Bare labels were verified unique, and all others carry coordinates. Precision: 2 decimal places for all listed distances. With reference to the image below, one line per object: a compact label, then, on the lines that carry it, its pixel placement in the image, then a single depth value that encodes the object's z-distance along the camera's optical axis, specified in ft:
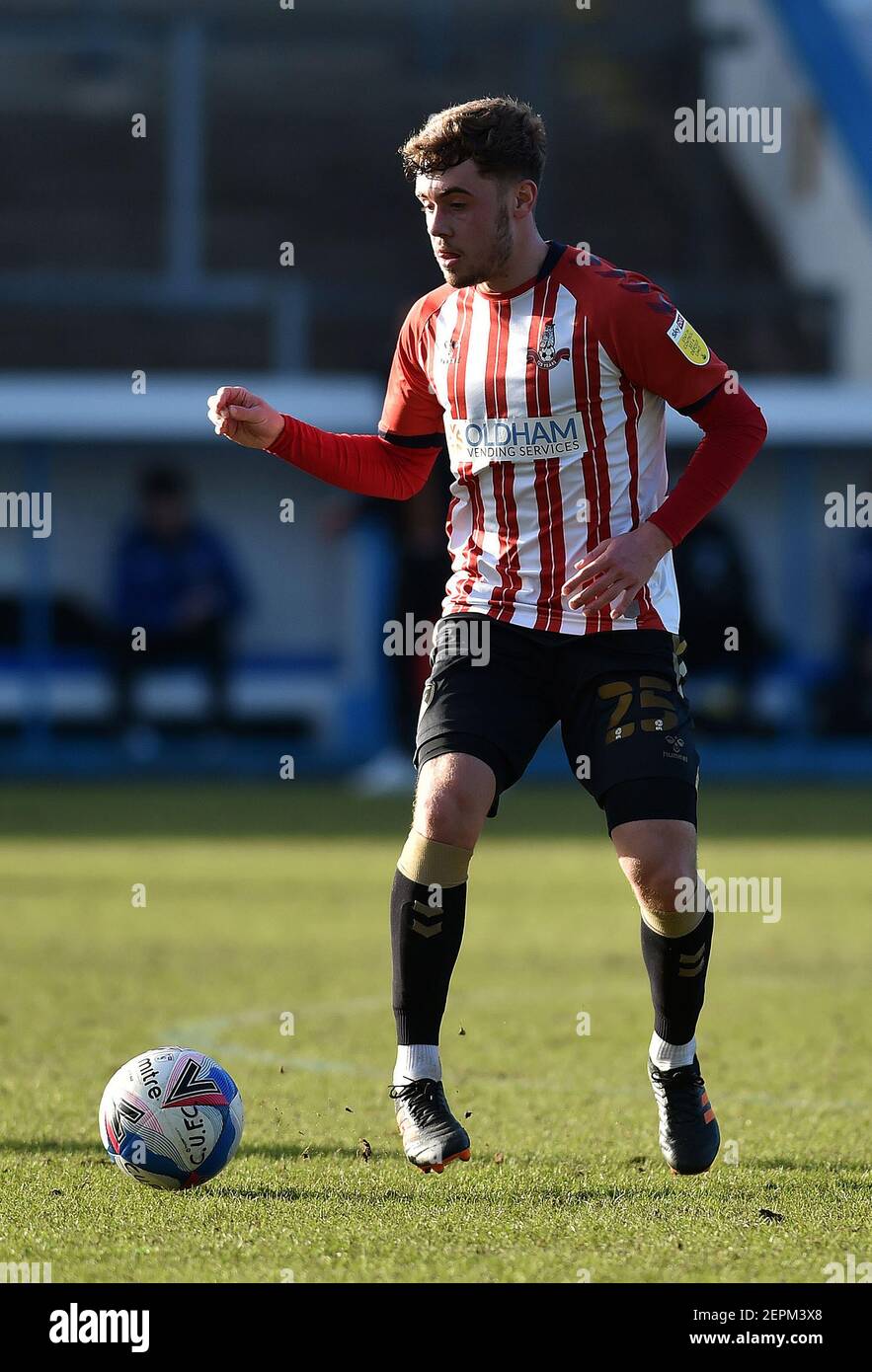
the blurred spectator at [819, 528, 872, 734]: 50.78
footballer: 13.33
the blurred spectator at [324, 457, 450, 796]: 42.93
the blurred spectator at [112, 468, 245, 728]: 49.14
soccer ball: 12.79
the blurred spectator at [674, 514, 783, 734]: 48.26
